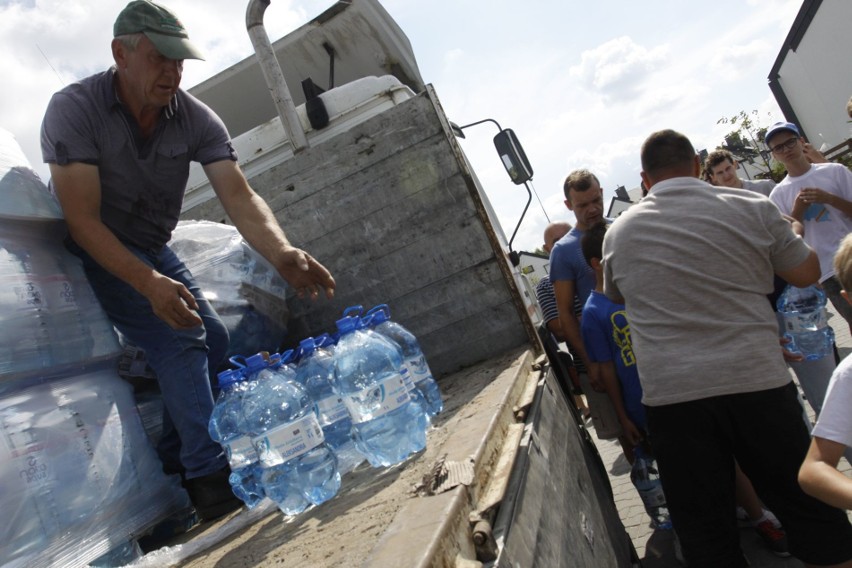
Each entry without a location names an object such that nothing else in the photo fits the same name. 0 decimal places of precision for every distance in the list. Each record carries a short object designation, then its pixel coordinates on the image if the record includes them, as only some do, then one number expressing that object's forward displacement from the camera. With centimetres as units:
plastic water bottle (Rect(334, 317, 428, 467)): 210
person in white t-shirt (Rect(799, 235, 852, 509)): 167
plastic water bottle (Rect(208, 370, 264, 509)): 219
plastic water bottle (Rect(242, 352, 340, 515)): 194
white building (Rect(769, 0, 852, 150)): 2323
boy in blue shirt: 322
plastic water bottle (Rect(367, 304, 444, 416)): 261
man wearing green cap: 223
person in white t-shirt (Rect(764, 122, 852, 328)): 377
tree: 3616
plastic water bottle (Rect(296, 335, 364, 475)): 246
